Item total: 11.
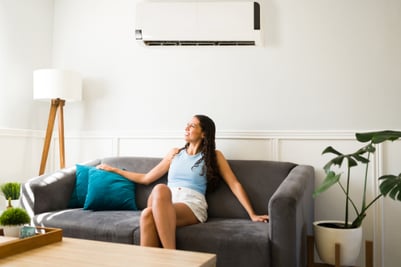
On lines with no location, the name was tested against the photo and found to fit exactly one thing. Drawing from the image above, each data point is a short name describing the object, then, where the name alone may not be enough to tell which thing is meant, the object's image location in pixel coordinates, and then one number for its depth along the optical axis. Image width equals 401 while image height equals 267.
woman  2.06
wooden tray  1.39
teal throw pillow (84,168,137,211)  2.58
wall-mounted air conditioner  2.94
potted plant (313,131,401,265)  2.01
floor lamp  3.07
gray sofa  1.87
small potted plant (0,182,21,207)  2.73
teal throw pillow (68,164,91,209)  2.70
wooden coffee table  1.31
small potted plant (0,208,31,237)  1.64
